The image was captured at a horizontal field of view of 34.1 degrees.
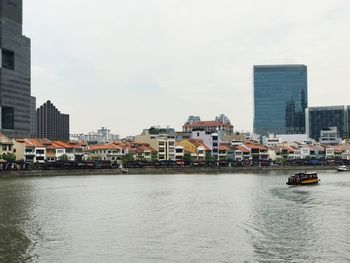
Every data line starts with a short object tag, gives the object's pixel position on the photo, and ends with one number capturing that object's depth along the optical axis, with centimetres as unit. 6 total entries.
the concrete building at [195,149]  15362
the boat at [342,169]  13950
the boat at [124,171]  11805
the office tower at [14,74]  17975
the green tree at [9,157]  11096
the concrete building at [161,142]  14950
